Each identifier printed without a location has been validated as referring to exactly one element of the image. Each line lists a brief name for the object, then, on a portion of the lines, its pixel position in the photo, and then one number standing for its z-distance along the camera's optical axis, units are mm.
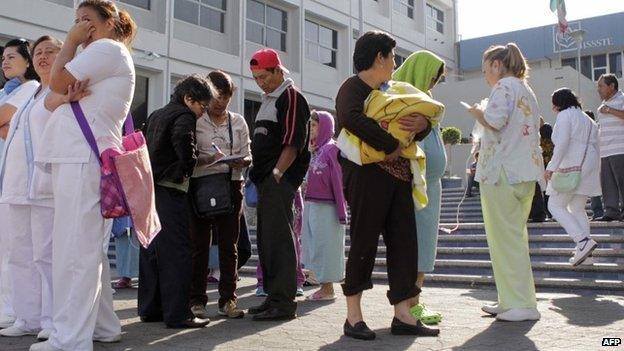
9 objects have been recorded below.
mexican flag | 33594
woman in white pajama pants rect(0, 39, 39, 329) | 4652
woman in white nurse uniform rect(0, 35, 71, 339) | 4094
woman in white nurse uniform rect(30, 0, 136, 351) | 3537
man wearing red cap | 4863
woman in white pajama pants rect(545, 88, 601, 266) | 7410
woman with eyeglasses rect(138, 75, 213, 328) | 4488
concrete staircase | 7051
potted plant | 25953
